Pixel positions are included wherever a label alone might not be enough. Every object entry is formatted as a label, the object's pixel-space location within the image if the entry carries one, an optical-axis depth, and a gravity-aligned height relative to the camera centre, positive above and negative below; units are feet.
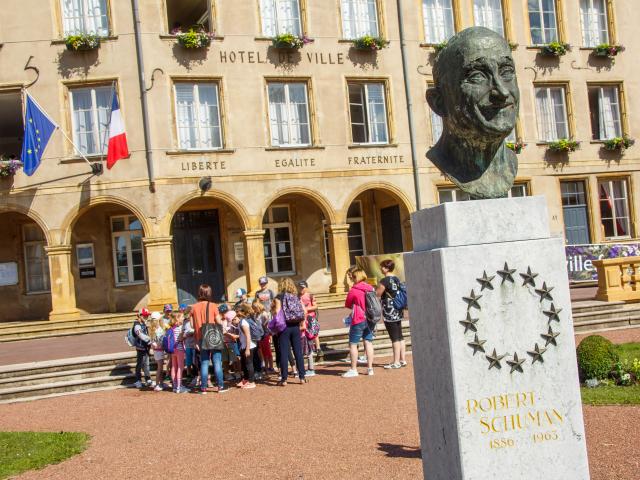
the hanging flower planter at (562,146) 80.38 +10.50
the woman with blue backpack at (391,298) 37.68 -2.28
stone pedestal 14.80 -2.12
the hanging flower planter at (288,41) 70.90 +22.04
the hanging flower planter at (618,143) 82.39 +10.43
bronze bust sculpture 15.74 +3.10
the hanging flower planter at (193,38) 68.44 +22.29
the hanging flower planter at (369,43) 73.77 +21.96
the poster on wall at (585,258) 73.82 -2.10
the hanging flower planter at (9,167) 66.28 +11.28
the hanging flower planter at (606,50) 82.69 +21.30
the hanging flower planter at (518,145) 78.79 +10.80
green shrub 30.73 -5.23
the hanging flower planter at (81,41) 66.54 +22.35
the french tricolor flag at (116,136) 63.98 +12.77
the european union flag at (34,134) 64.18 +13.70
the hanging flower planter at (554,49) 80.84 +21.45
